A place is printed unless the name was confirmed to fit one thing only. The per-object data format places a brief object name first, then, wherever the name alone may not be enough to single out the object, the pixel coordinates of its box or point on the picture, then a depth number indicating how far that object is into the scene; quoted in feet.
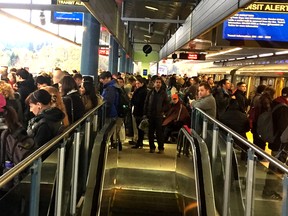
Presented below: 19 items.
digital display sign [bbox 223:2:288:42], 15.92
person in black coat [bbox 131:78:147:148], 19.63
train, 29.37
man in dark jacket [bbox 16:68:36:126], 14.67
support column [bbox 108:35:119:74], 36.27
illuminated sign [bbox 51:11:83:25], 22.48
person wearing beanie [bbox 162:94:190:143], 19.49
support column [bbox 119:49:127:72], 56.14
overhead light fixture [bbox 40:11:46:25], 24.89
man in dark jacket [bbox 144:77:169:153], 17.73
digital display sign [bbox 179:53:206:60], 39.32
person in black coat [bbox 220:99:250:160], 14.53
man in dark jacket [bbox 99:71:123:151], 16.59
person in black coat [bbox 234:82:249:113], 19.29
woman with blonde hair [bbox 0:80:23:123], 11.73
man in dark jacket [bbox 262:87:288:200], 13.44
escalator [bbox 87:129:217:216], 10.65
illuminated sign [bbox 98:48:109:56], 46.39
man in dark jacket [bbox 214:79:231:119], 18.21
